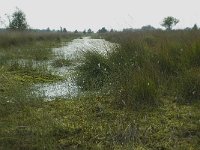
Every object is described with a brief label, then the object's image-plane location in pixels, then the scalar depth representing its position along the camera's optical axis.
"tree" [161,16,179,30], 26.29
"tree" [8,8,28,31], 17.87
